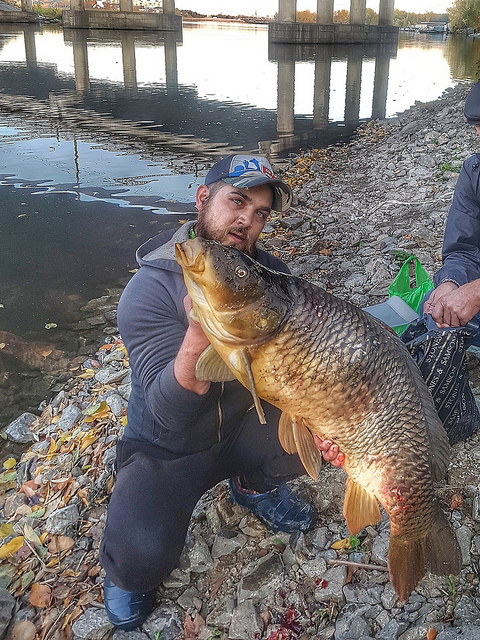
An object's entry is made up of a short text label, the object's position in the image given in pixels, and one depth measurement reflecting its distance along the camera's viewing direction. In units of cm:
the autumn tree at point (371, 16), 9062
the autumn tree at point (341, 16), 9212
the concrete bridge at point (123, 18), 5828
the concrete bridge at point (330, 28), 4947
